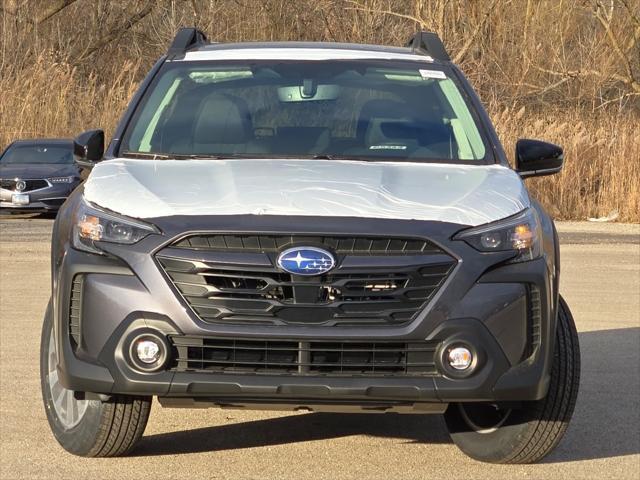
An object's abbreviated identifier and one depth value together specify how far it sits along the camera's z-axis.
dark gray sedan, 25.09
